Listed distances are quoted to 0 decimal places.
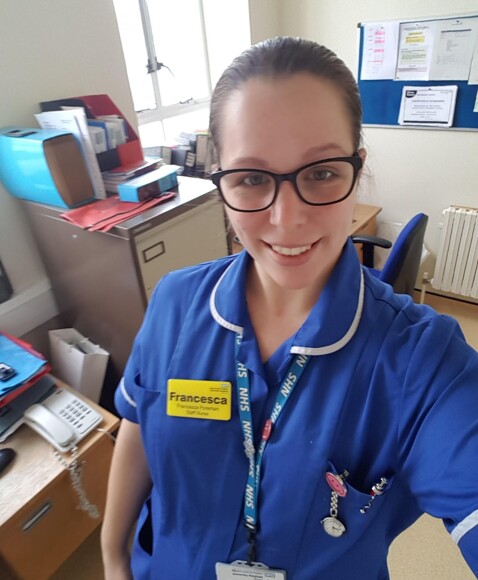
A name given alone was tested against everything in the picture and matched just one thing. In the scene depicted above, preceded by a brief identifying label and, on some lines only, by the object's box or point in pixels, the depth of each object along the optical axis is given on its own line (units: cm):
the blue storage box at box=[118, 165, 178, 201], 142
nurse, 56
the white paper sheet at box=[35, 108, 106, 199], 138
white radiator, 245
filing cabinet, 132
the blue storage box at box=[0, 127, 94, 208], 134
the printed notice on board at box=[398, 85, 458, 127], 227
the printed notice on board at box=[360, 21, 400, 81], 231
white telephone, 125
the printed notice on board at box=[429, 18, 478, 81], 209
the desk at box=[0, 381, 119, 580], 114
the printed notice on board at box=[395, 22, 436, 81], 220
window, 232
